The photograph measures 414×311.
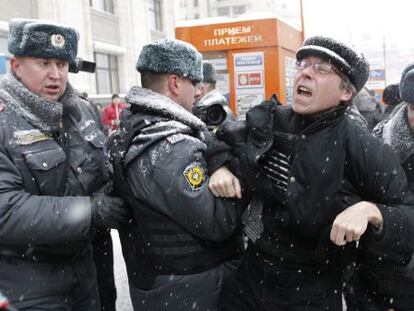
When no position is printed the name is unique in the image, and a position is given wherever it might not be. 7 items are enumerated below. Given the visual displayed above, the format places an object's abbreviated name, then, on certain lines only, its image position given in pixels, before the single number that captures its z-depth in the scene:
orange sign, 7.07
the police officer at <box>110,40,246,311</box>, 1.94
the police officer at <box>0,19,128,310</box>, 2.02
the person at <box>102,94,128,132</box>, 13.48
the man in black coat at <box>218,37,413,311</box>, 1.78
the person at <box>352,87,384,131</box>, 6.16
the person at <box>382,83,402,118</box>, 5.30
